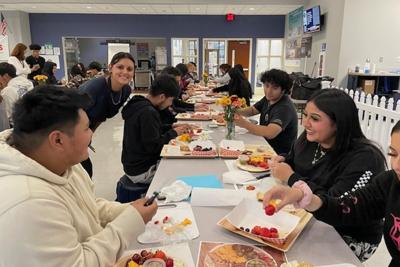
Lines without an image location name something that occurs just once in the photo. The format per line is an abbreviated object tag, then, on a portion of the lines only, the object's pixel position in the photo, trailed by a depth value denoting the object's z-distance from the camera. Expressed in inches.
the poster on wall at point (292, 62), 364.1
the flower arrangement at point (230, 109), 100.8
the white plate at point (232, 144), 91.0
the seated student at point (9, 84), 139.1
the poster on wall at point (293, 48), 353.4
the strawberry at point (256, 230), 46.4
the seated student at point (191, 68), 299.9
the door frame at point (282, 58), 419.5
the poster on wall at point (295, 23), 341.4
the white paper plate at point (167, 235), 46.3
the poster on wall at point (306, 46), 317.1
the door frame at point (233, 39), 424.5
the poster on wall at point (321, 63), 278.9
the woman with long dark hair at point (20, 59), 207.3
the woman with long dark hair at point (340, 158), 54.0
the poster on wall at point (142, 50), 461.6
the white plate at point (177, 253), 40.8
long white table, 42.8
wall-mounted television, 277.4
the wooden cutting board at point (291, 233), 44.4
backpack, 252.2
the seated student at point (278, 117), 103.9
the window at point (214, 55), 439.8
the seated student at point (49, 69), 279.7
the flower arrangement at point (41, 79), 196.0
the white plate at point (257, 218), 49.7
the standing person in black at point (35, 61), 284.3
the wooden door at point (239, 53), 439.2
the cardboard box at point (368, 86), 229.3
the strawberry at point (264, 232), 45.9
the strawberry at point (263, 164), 74.9
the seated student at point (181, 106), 164.1
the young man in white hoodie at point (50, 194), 28.3
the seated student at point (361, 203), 45.3
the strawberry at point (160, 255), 40.4
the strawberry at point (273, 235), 45.7
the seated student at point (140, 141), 87.7
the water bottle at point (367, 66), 233.4
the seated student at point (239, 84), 205.9
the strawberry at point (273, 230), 46.7
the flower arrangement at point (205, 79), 294.3
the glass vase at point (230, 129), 103.3
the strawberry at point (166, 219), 50.8
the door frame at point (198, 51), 424.4
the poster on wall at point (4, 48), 396.2
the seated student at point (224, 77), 254.8
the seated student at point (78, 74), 263.3
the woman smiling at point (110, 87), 98.2
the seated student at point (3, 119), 116.7
